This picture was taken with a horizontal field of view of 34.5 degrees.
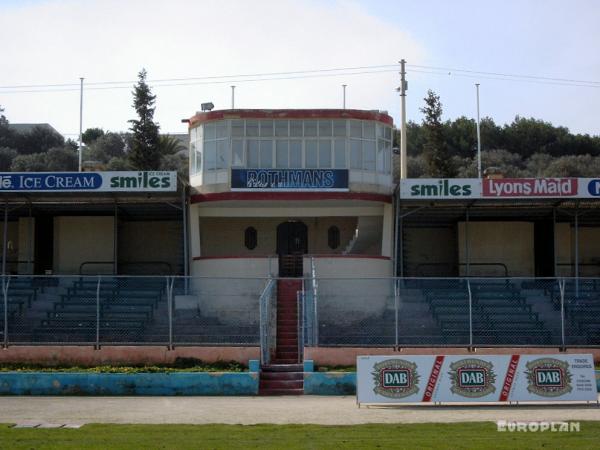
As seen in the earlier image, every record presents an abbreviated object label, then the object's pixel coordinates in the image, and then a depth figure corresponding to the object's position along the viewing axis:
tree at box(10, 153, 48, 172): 78.00
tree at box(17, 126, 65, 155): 93.50
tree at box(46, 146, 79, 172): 79.88
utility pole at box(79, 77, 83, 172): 56.17
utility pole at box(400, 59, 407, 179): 48.47
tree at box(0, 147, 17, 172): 84.69
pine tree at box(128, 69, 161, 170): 67.12
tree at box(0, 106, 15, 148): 93.38
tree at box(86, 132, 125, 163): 90.44
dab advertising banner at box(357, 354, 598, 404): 21.81
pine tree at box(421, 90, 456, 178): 65.38
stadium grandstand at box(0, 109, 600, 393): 28.34
